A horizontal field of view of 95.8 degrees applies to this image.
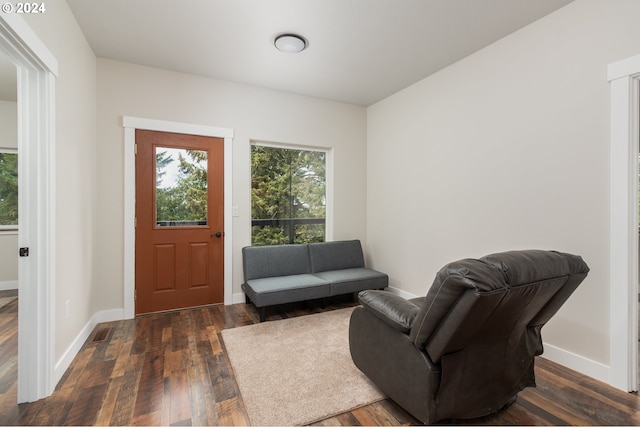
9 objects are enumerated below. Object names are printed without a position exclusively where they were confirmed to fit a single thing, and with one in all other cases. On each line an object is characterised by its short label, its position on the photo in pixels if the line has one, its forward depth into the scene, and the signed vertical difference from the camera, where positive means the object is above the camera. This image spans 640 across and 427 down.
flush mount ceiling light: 2.61 +1.58
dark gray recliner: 1.27 -0.64
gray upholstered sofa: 3.11 -0.77
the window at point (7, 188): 4.23 +0.39
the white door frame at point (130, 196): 3.10 +0.19
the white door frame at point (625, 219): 1.89 -0.05
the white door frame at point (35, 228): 1.79 -0.09
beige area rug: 1.72 -1.16
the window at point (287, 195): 3.92 +0.25
